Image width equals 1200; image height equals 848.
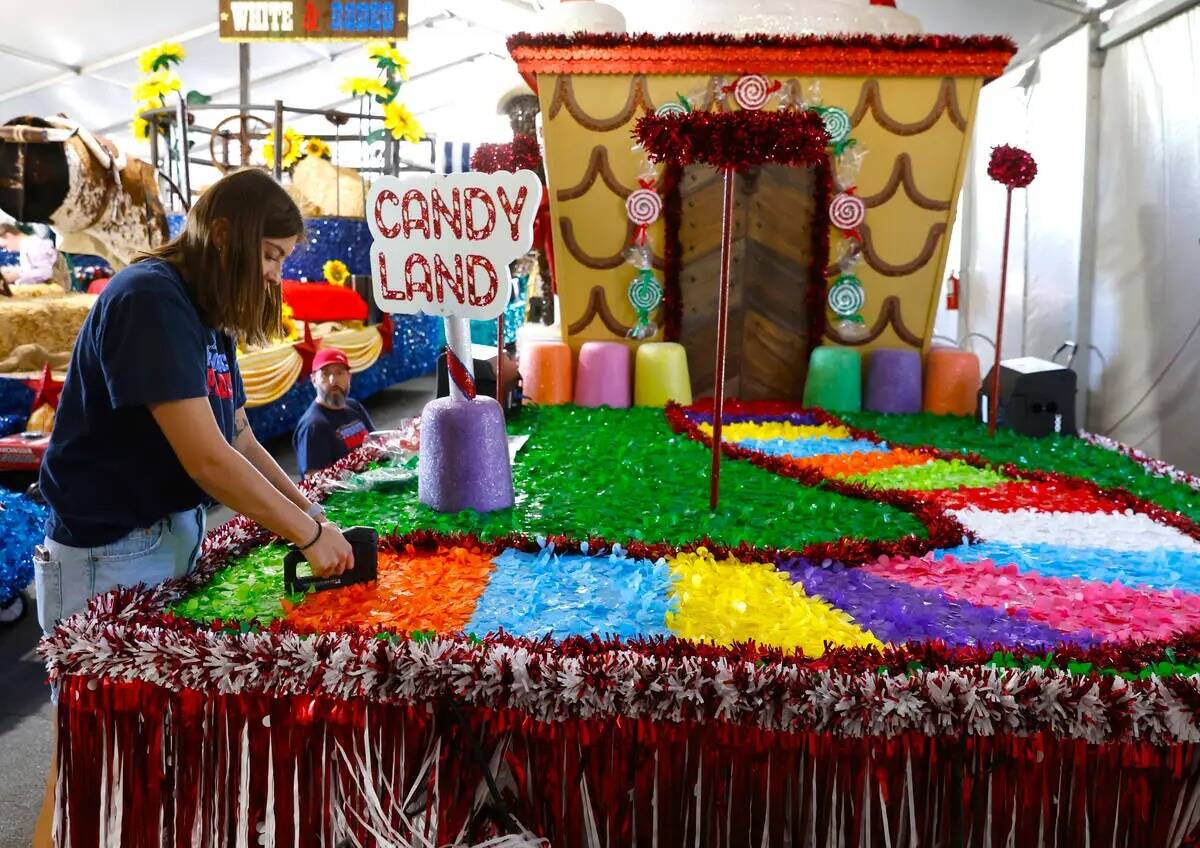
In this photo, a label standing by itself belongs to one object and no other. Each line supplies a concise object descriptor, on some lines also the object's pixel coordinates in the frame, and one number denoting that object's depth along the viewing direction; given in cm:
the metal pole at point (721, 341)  256
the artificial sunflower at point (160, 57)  879
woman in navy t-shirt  150
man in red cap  372
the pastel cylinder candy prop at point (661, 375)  498
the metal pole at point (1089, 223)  618
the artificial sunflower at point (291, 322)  749
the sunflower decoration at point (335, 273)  911
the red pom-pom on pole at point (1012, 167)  380
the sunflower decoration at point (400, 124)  900
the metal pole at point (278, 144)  802
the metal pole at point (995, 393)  385
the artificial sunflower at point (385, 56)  964
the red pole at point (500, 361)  335
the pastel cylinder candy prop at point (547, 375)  502
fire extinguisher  945
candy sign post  244
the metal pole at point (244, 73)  947
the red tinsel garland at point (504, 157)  414
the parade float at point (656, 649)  146
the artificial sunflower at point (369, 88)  947
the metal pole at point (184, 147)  713
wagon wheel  812
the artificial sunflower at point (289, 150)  935
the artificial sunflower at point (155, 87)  848
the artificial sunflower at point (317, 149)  975
